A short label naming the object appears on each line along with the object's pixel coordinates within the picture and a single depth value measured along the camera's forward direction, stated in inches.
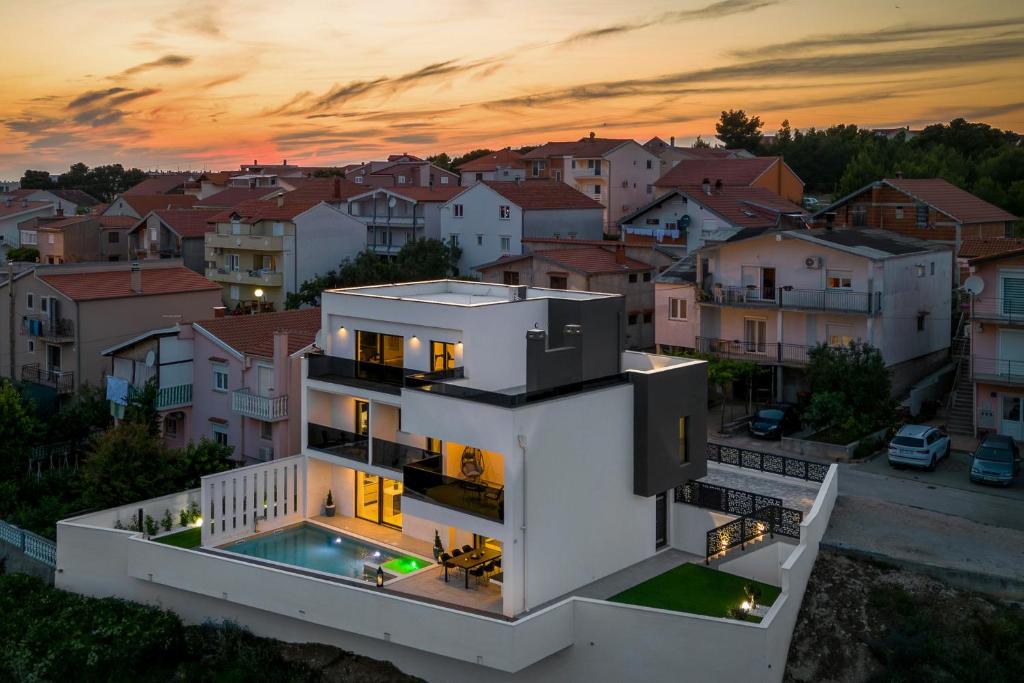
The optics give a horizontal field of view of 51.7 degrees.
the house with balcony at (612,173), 2723.9
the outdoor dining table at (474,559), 852.6
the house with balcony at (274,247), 2112.5
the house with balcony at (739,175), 2571.4
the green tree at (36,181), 4948.3
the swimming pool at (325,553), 898.7
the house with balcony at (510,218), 2217.0
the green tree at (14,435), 1269.7
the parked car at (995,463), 1077.1
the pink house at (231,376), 1215.6
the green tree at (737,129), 4441.4
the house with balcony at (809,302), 1395.2
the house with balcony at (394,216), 2409.0
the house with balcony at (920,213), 1706.4
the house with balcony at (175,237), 2425.0
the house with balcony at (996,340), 1217.4
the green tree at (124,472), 1091.3
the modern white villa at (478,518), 796.6
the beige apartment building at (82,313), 1503.4
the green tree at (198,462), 1134.9
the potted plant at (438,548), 911.6
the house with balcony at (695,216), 1980.8
